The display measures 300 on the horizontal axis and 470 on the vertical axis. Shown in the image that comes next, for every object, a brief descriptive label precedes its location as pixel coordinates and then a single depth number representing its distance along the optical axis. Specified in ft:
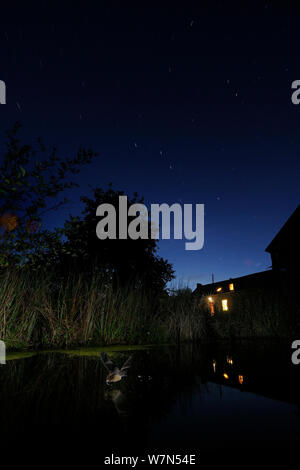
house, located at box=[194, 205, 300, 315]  45.41
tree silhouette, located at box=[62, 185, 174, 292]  40.29
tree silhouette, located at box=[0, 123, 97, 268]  11.66
